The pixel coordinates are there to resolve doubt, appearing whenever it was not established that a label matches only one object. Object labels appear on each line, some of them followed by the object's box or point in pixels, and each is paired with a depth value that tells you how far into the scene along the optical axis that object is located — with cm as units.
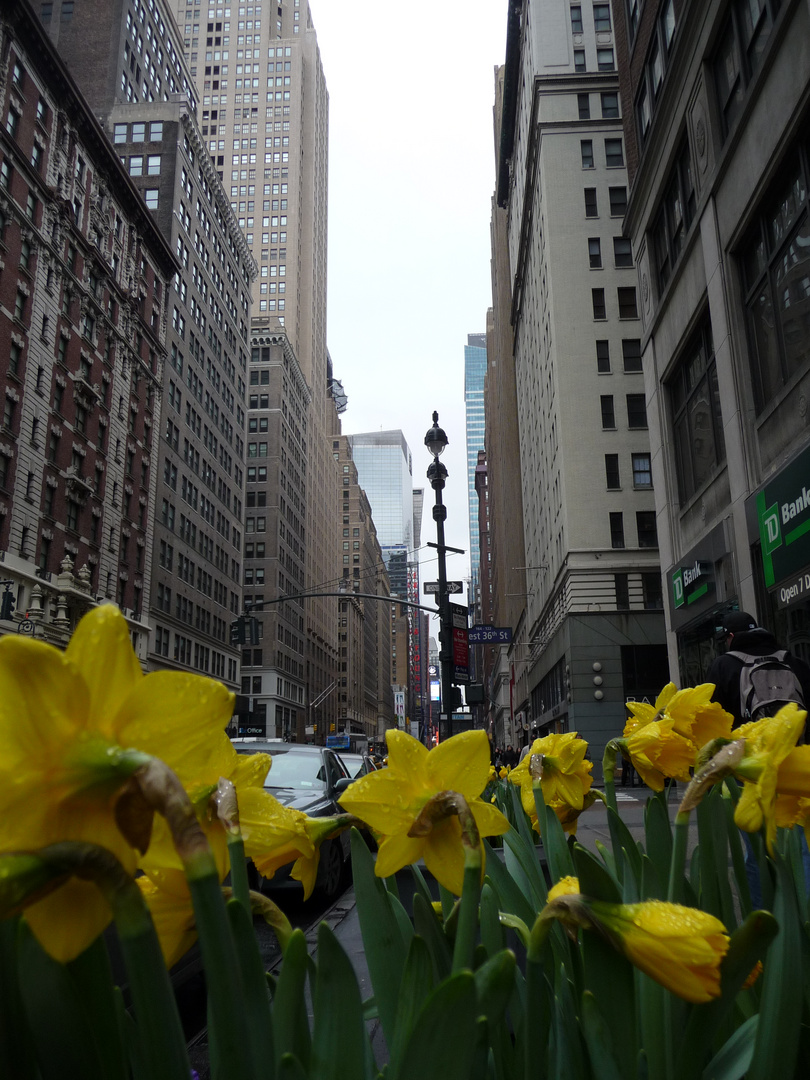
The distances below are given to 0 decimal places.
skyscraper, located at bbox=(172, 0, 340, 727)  12138
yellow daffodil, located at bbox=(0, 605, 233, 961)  74
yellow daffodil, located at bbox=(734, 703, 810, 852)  129
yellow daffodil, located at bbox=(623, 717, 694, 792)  202
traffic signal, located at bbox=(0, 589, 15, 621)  3077
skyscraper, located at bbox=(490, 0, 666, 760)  3597
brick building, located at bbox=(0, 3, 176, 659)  3753
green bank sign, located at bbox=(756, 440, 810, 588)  1220
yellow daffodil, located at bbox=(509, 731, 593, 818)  231
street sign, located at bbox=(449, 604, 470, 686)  1847
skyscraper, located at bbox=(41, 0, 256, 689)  5869
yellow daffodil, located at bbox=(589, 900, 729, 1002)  88
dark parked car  815
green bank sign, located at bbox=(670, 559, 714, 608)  1747
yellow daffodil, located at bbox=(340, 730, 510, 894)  127
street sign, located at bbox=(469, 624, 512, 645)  2016
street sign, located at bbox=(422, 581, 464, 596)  2042
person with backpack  408
